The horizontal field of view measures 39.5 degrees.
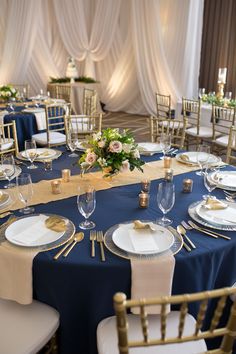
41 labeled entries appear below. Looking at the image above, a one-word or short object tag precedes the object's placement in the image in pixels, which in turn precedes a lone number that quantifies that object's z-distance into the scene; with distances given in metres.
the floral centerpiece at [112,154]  1.94
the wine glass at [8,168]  2.08
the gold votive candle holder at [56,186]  1.89
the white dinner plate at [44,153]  2.44
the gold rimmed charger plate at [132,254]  1.34
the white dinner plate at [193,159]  2.39
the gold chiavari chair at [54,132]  4.10
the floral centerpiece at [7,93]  4.99
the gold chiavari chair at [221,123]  4.44
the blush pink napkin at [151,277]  1.31
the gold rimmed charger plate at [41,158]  2.41
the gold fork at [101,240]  1.33
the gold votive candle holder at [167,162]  2.34
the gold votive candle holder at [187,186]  1.95
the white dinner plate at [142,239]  1.37
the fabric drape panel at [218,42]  6.90
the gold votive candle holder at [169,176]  2.10
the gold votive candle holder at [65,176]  2.08
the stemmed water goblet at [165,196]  1.56
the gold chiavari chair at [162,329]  0.92
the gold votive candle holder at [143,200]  1.76
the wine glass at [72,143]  2.49
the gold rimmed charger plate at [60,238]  1.39
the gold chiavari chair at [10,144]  2.80
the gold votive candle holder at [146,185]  1.94
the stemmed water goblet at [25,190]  1.64
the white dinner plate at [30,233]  1.42
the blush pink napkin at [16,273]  1.35
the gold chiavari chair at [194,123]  4.86
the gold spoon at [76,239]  1.37
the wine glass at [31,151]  2.32
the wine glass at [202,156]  2.24
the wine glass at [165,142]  2.46
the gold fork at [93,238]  1.35
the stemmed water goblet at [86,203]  1.51
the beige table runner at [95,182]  1.86
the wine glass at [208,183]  1.83
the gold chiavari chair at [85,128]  4.43
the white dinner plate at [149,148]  2.62
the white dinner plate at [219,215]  1.60
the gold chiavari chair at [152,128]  3.26
